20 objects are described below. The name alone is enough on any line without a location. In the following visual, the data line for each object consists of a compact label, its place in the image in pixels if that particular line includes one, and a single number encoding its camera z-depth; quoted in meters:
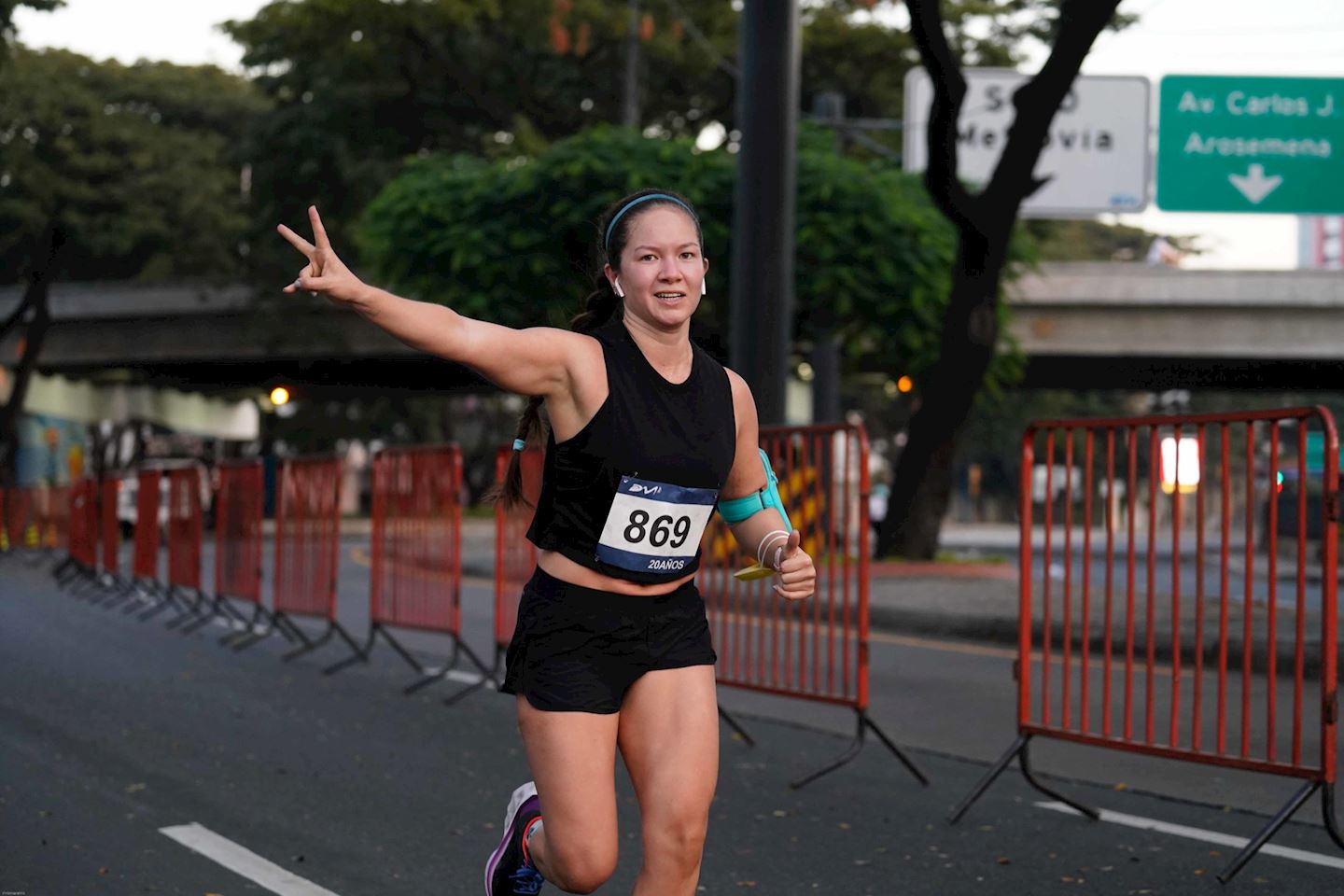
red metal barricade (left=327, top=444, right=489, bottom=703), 10.78
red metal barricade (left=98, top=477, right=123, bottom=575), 19.98
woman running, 3.80
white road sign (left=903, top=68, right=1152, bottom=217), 20.14
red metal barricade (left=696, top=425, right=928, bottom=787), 7.86
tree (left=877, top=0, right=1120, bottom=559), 16.27
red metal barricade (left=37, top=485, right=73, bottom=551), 24.97
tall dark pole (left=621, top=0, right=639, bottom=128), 30.81
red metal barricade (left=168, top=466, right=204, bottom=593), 15.70
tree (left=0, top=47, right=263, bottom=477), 40.66
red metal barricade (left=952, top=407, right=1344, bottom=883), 5.99
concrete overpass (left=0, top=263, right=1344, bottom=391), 36.03
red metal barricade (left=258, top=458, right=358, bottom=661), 12.48
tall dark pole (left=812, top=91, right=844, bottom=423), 24.83
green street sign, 19.02
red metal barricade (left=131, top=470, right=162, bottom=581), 17.53
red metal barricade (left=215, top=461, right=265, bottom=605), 13.97
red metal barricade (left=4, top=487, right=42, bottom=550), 28.56
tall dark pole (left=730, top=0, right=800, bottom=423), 14.45
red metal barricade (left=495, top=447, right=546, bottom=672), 10.33
